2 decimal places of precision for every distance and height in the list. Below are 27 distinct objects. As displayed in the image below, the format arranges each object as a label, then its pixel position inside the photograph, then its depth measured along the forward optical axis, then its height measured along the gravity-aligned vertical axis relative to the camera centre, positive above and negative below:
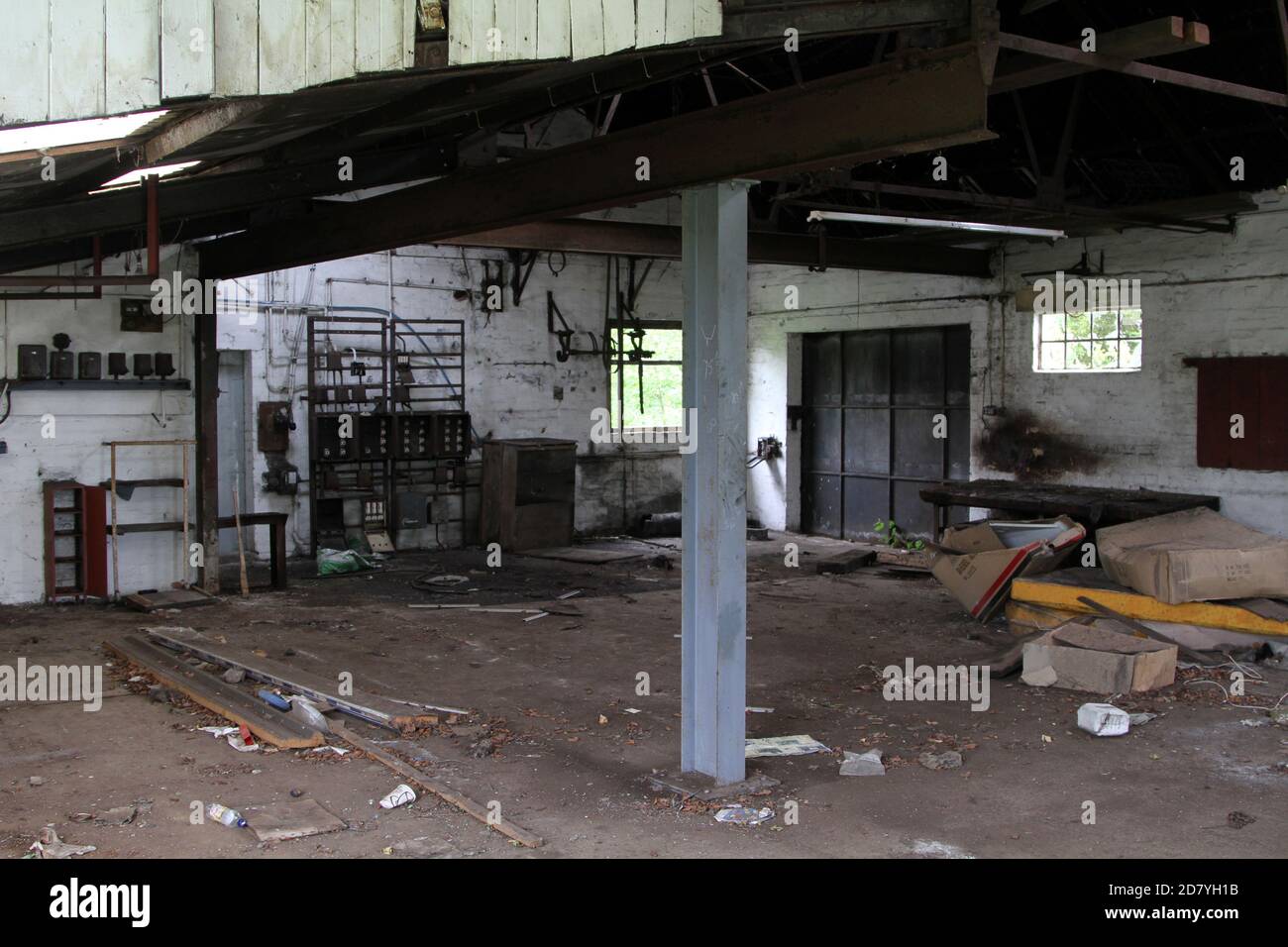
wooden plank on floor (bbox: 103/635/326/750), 6.18 -1.63
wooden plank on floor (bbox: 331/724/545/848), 4.89 -1.73
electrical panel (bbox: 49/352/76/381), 10.06 +0.55
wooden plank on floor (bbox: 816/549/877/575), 12.09 -1.49
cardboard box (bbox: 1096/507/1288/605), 8.07 -1.04
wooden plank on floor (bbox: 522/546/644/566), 12.94 -1.51
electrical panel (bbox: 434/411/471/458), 13.33 -0.09
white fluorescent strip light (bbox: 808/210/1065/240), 9.05 +1.65
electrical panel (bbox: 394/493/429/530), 13.32 -0.99
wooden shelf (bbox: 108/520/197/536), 10.43 -0.93
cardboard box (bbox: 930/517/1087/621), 9.34 -1.11
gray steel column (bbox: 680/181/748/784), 5.40 -0.21
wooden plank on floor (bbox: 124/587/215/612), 10.02 -1.53
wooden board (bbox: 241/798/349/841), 4.88 -1.73
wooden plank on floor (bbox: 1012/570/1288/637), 8.14 -1.34
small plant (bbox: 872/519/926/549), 14.00 -1.39
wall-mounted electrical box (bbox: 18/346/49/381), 9.94 +0.57
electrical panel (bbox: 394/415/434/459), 13.09 -0.12
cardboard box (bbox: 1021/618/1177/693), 7.34 -1.56
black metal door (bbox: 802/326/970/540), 13.67 -0.02
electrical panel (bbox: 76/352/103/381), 10.27 +0.56
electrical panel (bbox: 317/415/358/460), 12.65 -0.18
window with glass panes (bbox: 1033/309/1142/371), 11.59 +0.85
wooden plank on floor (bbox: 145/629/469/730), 6.53 -1.62
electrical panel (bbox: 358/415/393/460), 12.88 -0.12
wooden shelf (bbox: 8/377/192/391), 10.05 +0.39
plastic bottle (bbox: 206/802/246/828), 4.97 -1.71
